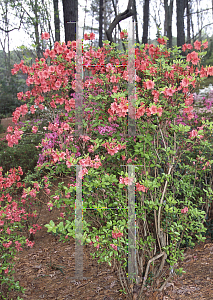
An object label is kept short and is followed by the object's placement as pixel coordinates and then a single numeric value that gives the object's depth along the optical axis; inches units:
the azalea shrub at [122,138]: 83.5
